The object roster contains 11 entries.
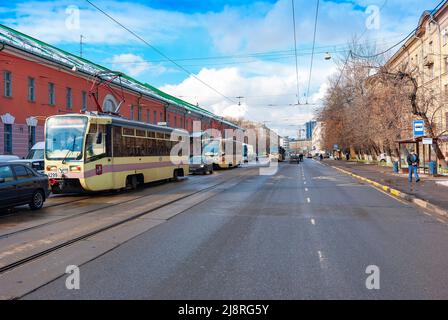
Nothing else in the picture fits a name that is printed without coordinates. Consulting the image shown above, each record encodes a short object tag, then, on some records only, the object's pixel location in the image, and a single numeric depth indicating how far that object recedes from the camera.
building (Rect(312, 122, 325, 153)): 153.71
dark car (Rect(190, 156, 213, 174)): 32.44
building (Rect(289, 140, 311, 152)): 183.01
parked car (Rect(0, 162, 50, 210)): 11.78
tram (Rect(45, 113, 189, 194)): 15.53
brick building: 27.55
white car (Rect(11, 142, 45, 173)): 21.89
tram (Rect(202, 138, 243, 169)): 38.97
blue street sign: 23.19
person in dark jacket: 23.00
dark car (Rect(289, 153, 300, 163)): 66.00
